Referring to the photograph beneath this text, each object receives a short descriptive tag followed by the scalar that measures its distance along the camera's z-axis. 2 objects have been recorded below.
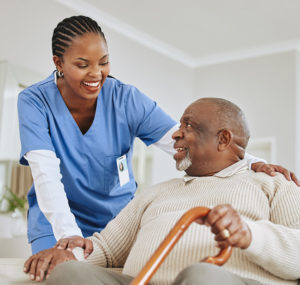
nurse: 1.58
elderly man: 1.01
